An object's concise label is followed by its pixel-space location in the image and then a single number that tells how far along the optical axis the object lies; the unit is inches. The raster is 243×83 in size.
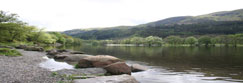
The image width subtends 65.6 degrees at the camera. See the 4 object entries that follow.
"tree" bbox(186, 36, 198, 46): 7539.4
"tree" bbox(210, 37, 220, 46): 7180.1
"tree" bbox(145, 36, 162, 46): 7644.7
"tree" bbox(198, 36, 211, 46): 7428.2
